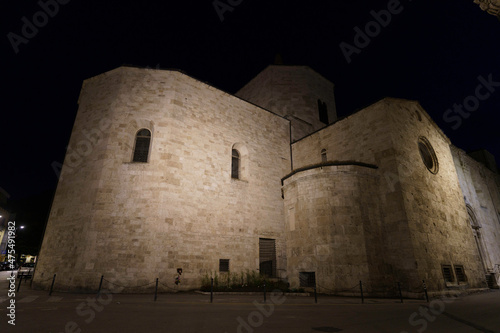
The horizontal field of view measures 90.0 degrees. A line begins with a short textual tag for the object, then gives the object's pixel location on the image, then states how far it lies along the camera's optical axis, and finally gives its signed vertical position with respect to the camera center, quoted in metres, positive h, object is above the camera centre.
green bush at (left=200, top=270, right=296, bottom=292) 11.04 -1.03
